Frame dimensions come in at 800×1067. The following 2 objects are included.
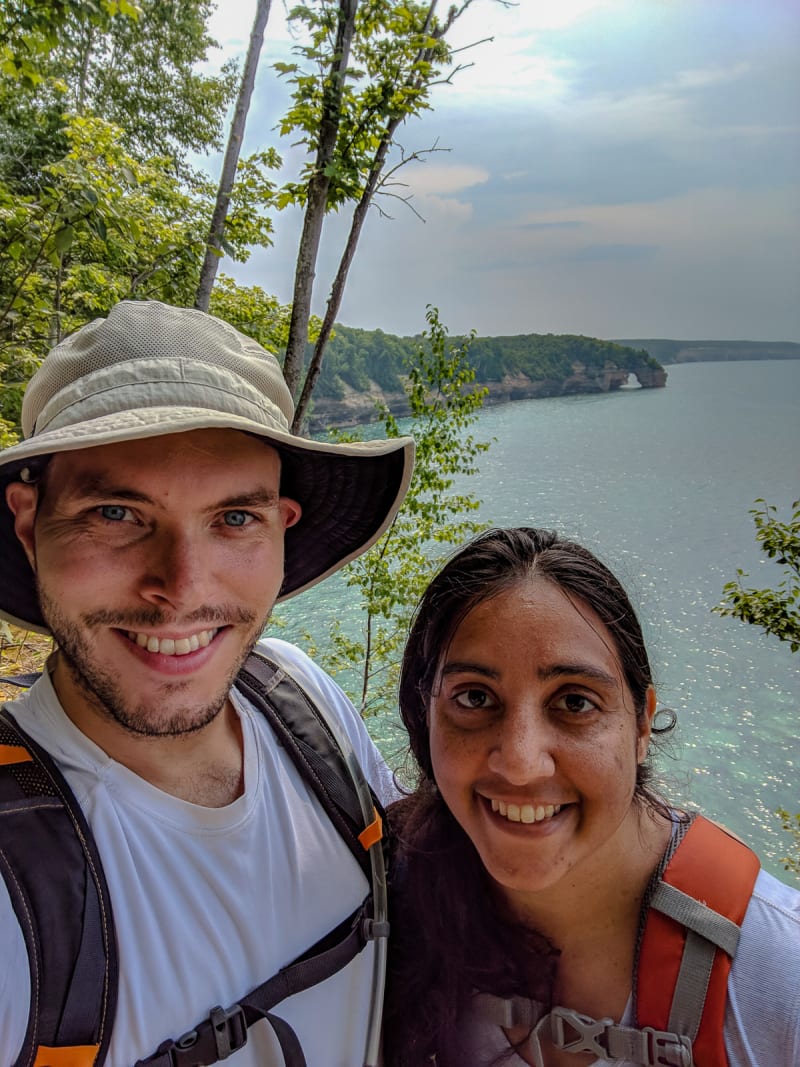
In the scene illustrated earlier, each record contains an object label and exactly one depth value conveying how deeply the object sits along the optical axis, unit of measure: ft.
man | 1.23
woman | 1.19
